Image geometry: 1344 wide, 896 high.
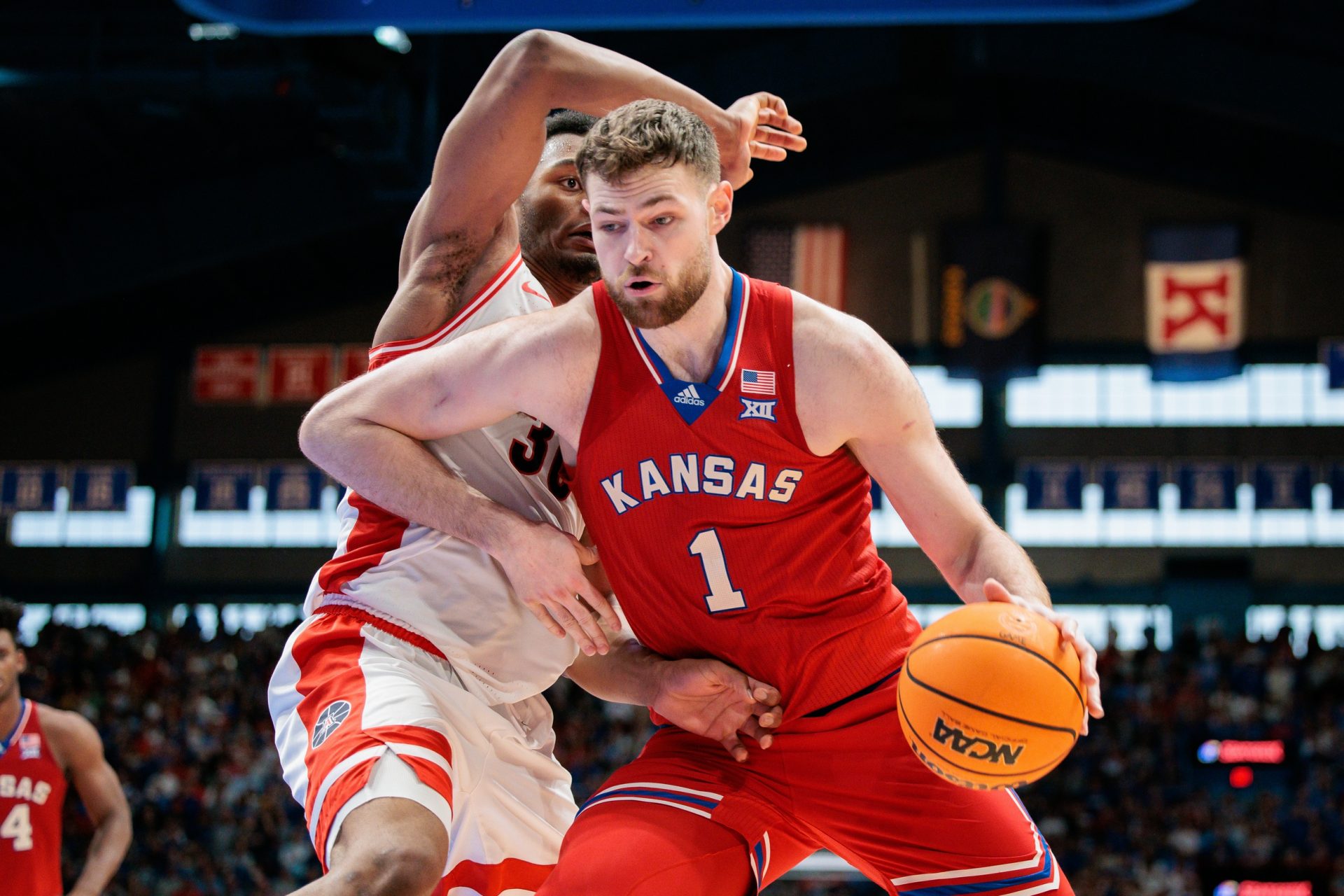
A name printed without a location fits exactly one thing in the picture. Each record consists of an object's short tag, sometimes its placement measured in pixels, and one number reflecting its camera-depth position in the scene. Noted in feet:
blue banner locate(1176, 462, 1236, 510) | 80.59
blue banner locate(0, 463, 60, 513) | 90.48
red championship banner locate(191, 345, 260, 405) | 91.30
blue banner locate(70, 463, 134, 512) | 90.22
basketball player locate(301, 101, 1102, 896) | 11.44
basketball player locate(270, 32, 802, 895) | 11.61
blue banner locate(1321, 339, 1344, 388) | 78.95
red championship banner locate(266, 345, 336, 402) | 89.76
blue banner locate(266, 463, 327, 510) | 86.99
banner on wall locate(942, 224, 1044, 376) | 76.59
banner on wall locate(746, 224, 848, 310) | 81.41
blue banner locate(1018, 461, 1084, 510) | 82.38
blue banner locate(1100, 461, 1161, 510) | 81.35
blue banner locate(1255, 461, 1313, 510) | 79.36
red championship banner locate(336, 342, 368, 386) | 87.25
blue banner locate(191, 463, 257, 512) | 88.94
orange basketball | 10.15
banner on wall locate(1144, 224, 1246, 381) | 77.10
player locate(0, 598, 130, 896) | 23.25
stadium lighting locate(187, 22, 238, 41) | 66.64
